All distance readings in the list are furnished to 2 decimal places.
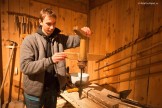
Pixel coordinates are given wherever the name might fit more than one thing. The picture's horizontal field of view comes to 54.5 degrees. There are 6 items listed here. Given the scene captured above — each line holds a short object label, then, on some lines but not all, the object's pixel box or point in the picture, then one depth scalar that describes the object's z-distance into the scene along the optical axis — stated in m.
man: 1.08
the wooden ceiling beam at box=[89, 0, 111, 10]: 2.59
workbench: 1.44
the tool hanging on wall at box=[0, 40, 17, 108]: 2.21
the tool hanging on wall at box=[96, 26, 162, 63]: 1.69
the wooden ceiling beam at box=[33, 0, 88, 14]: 2.63
